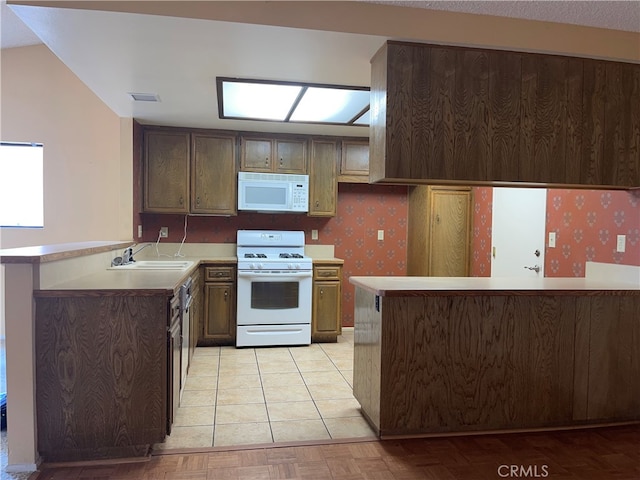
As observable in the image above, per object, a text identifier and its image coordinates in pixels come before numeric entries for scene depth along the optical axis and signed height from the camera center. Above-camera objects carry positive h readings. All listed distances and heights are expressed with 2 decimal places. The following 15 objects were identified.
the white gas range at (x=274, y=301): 4.21 -0.75
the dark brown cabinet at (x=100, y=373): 2.07 -0.75
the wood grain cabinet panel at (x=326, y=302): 4.45 -0.79
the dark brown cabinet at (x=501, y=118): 2.24 +0.62
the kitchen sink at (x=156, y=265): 3.22 -0.35
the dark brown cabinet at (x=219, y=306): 4.23 -0.82
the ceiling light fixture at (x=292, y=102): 2.87 +0.95
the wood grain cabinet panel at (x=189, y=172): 4.23 +0.53
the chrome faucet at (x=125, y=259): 3.35 -0.30
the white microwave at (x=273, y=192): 4.37 +0.35
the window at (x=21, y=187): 4.34 +0.34
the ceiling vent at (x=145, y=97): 3.21 +0.97
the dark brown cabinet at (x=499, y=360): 2.36 -0.75
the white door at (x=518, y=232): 3.52 -0.01
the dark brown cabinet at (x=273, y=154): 4.42 +0.75
